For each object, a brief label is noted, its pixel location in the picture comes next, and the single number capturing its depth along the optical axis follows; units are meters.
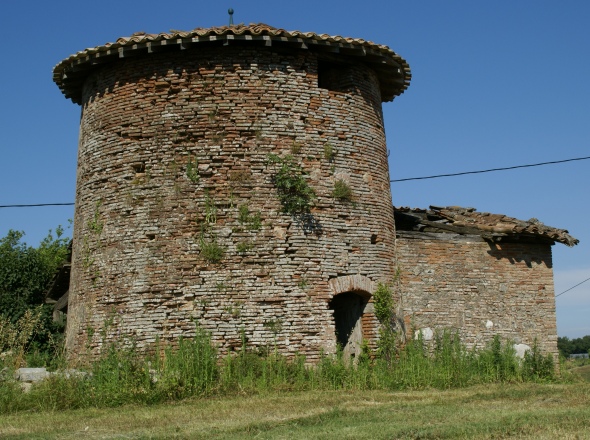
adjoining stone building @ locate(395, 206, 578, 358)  15.73
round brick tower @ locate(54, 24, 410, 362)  12.93
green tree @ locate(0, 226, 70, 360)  21.05
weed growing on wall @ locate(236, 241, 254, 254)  13.02
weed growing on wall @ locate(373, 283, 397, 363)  13.63
